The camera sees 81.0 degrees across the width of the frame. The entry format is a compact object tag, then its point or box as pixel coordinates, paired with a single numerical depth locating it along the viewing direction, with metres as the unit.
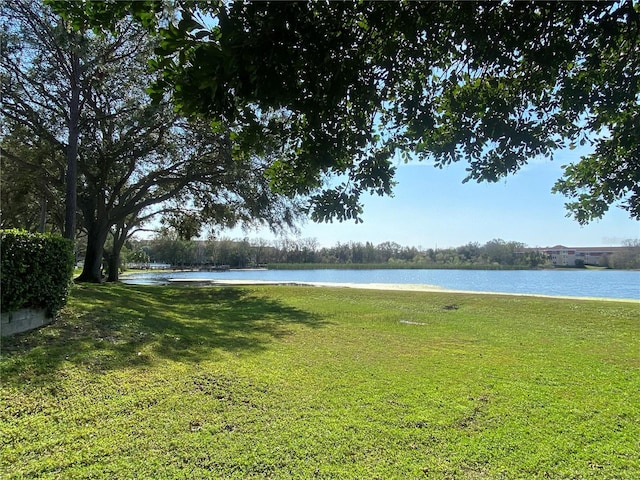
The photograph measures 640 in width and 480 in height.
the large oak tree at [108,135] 10.40
